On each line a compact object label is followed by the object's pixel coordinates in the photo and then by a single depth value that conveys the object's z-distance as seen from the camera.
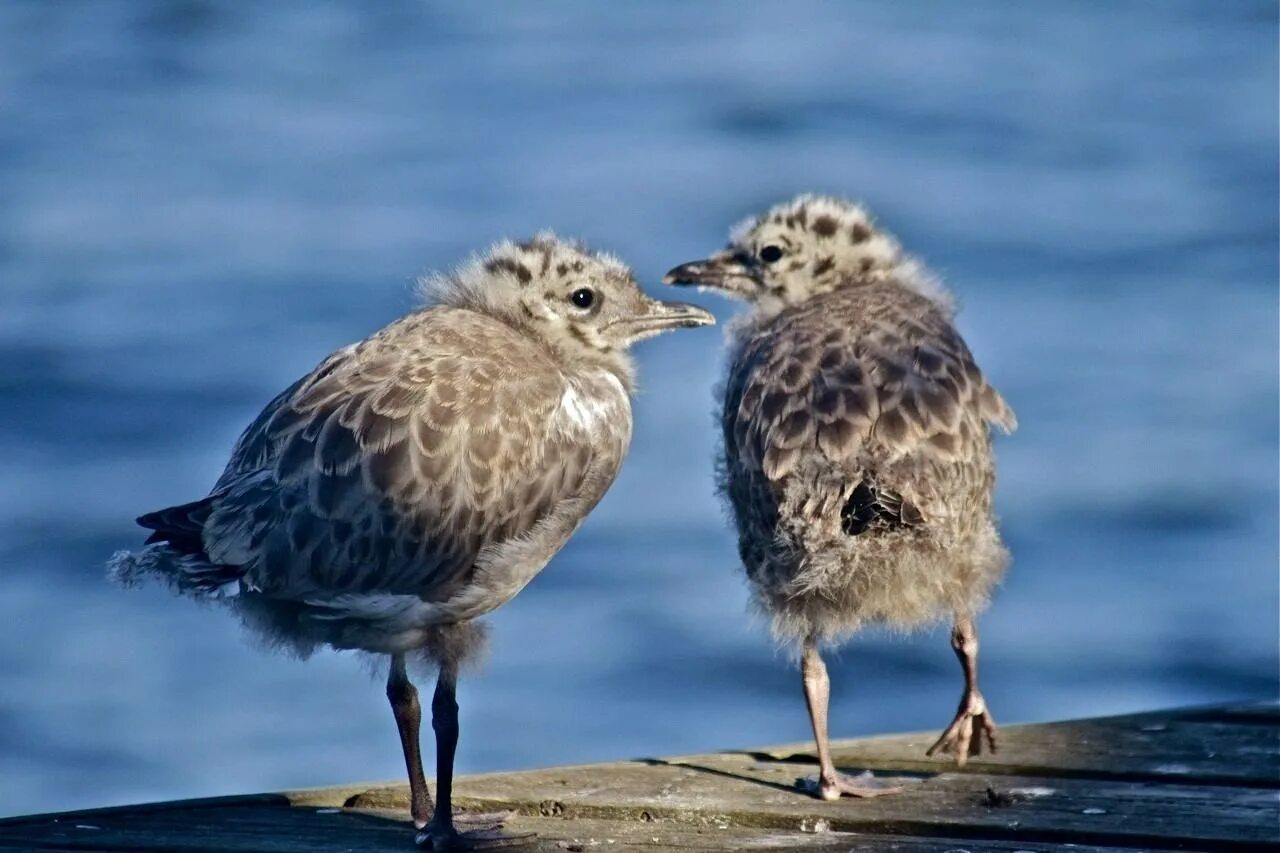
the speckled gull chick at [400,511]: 14.66
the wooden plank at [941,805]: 14.66
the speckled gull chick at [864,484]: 16.44
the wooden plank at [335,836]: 14.16
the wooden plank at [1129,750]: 16.28
